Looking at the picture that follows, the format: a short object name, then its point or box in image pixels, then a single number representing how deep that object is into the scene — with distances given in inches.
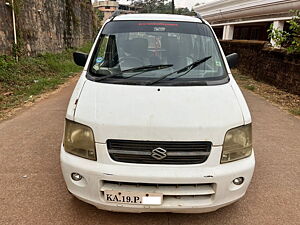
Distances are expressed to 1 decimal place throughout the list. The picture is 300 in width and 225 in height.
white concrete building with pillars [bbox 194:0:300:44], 399.5
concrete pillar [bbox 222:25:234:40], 651.9
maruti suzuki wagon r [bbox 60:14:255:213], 80.7
